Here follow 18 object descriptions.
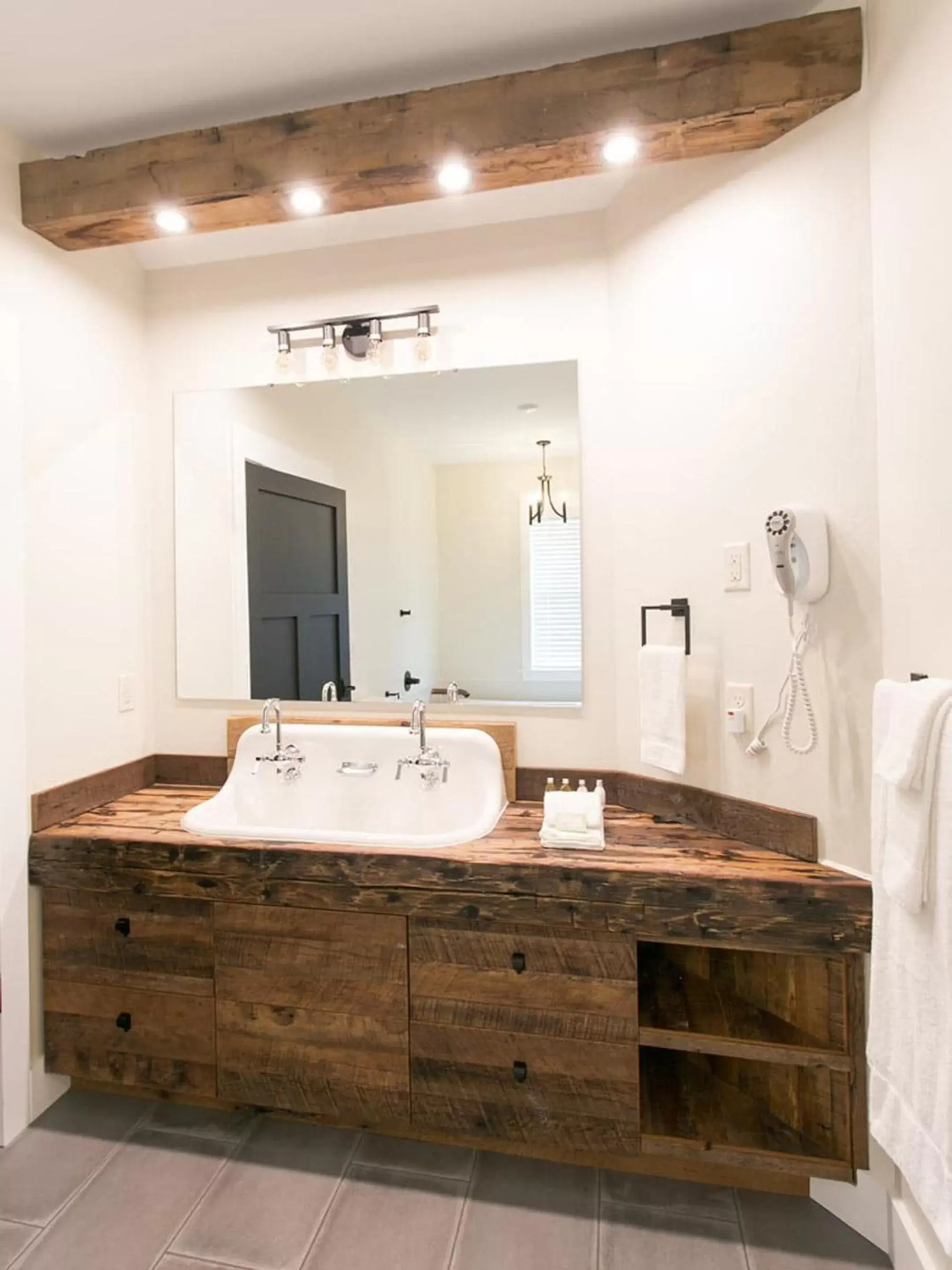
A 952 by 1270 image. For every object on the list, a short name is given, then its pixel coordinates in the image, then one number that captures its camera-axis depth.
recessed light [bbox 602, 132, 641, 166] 1.53
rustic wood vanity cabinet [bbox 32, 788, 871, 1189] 1.45
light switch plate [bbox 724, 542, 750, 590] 1.62
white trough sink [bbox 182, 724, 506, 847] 1.96
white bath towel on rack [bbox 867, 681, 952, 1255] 1.01
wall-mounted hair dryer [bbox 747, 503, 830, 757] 1.43
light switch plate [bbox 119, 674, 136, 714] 2.15
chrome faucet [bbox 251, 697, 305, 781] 2.06
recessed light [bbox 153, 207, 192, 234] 1.78
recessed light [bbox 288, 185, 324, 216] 1.70
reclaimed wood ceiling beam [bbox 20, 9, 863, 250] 1.43
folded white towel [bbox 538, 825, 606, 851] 1.58
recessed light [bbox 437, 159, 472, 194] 1.61
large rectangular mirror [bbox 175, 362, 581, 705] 2.00
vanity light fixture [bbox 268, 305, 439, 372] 2.02
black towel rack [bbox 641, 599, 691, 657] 1.75
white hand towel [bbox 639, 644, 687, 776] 1.68
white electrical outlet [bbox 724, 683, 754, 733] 1.63
